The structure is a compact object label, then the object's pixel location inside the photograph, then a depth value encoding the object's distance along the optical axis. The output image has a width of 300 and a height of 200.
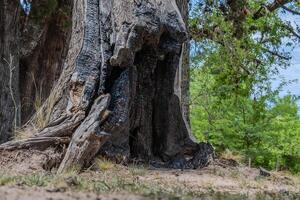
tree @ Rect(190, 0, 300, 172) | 13.12
